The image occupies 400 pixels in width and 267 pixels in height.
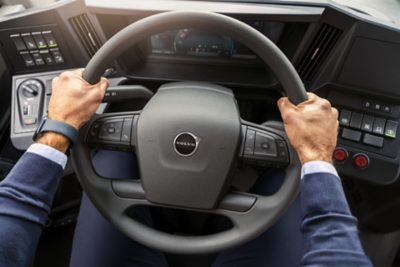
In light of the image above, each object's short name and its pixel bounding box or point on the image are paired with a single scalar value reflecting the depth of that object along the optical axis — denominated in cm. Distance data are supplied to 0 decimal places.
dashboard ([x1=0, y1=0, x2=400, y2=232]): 81
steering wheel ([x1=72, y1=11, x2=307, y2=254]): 67
